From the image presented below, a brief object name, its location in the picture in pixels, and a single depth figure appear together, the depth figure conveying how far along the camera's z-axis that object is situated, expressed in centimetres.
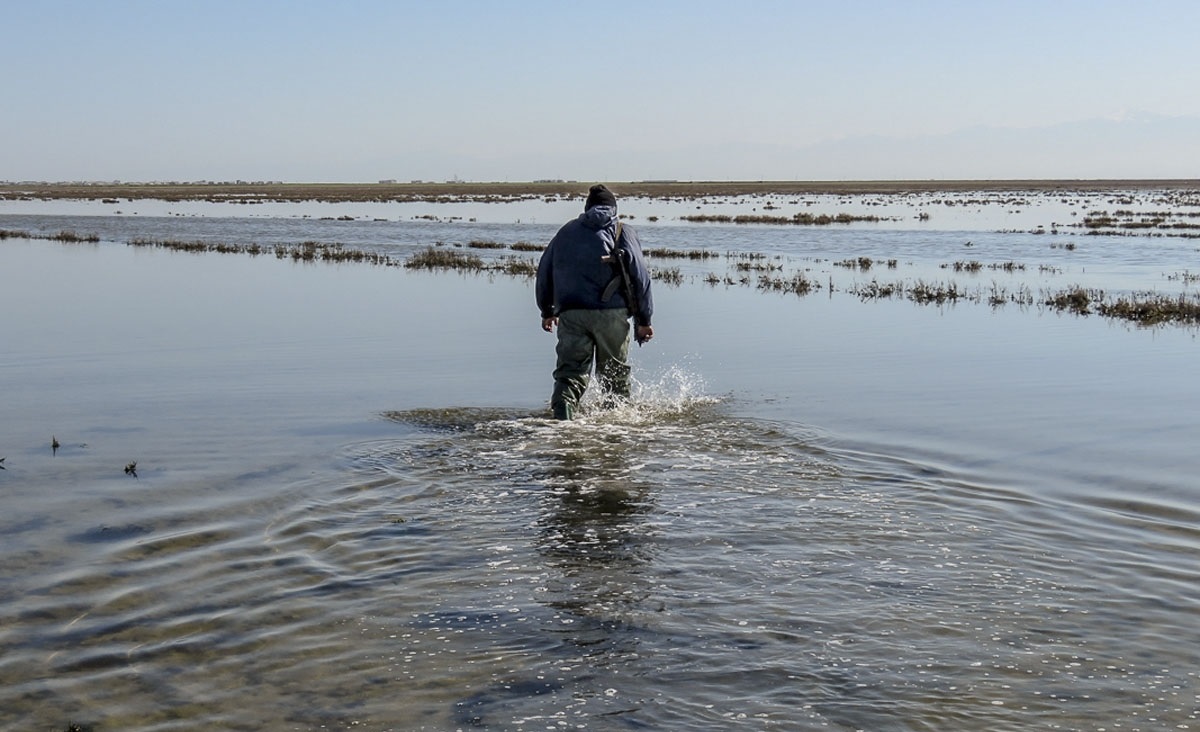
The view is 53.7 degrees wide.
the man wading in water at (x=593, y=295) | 1009
